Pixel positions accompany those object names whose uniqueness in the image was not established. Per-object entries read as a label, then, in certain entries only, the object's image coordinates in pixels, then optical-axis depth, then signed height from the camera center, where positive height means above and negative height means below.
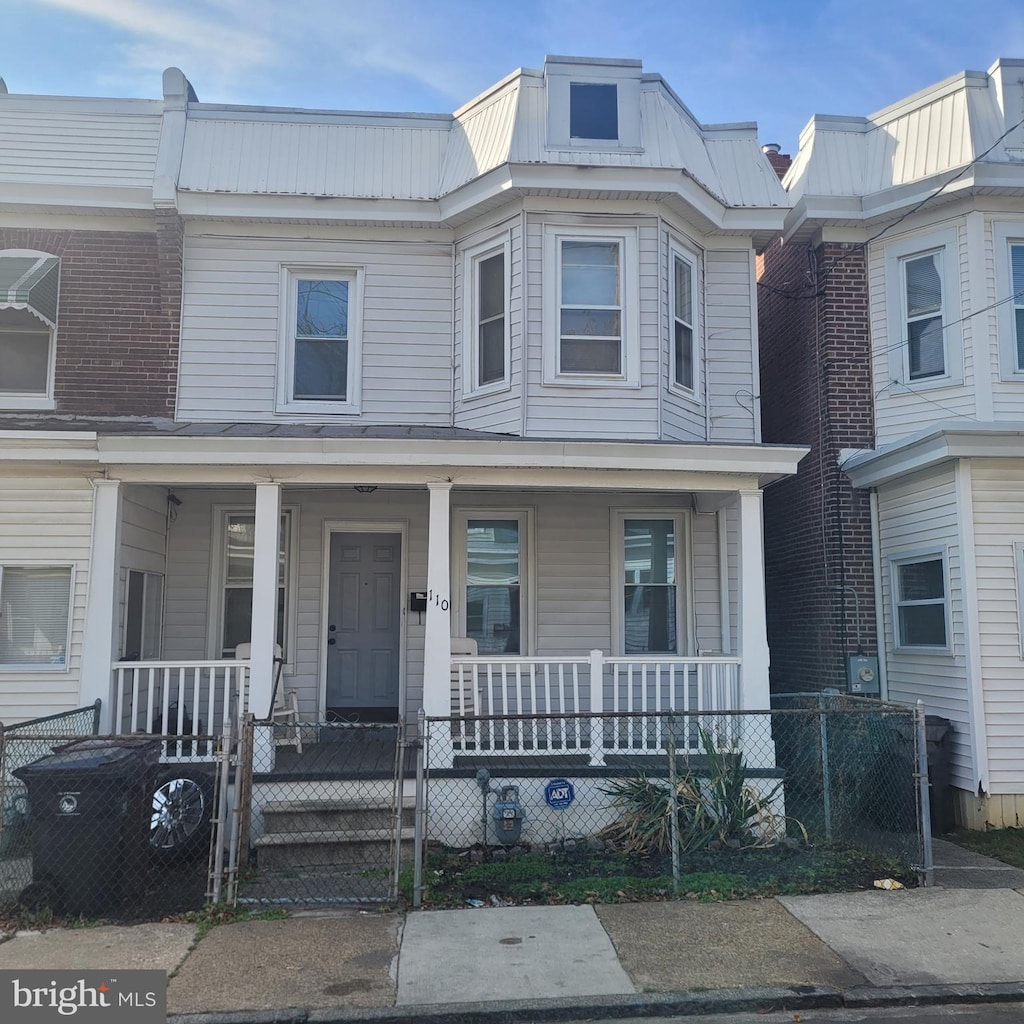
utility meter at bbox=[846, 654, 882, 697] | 9.62 -0.49
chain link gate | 6.25 -1.55
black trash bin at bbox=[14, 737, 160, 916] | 5.79 -1.34
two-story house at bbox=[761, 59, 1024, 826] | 8.41 +2.36
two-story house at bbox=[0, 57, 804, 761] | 9.34 +3.15
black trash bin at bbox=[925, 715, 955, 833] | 8.34 -1.32
